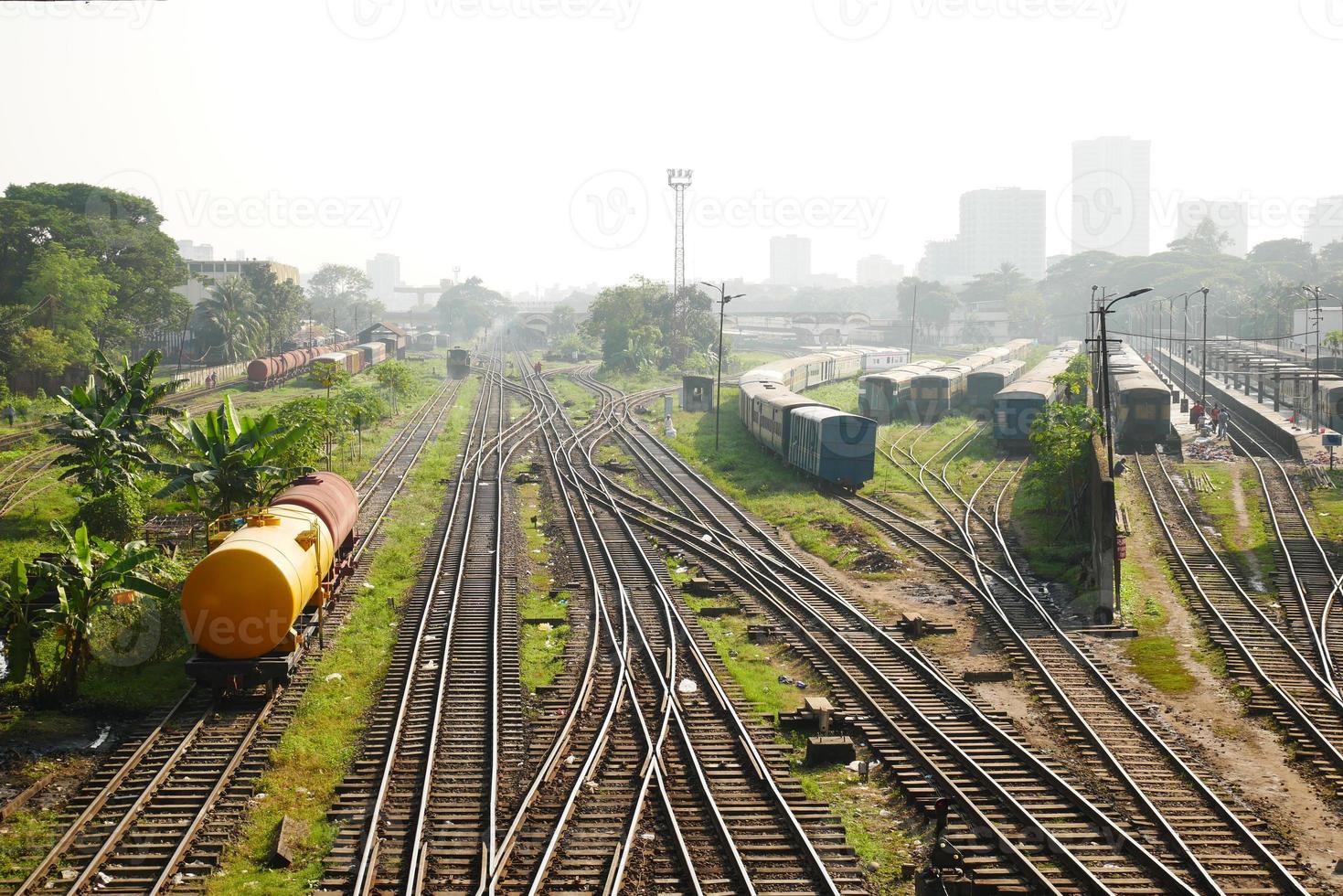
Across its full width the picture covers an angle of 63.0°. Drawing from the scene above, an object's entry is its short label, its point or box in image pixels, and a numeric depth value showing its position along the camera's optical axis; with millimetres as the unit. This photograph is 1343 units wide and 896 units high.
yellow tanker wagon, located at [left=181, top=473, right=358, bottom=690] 16609
